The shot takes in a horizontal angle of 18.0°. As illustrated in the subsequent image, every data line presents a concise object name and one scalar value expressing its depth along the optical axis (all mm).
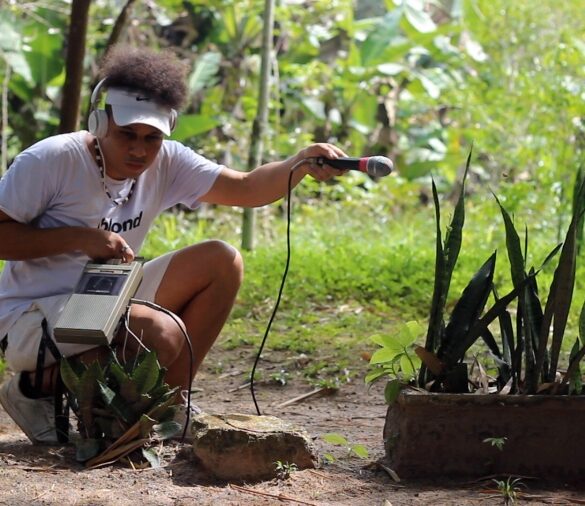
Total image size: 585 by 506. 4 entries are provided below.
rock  5602
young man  6349
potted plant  5641
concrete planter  5638
